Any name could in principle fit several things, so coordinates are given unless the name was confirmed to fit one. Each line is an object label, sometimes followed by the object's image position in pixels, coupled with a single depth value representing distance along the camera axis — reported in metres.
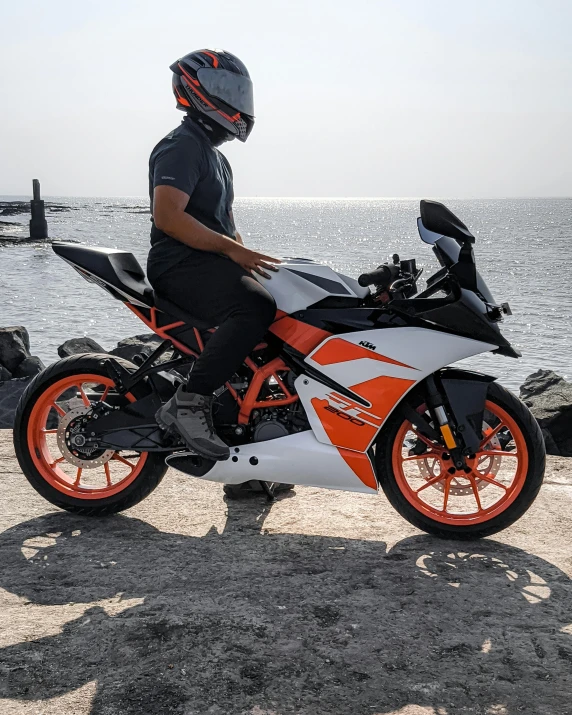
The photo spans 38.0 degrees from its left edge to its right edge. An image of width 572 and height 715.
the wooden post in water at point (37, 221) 54.03
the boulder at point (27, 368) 15.88
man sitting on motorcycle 4.19
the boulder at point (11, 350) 16.06
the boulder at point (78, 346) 15.95
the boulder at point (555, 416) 11.23
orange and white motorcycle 4.28
